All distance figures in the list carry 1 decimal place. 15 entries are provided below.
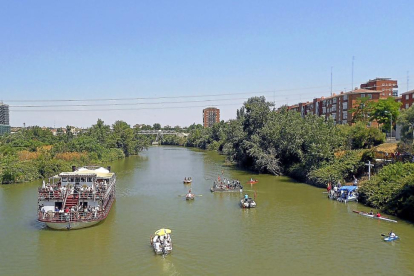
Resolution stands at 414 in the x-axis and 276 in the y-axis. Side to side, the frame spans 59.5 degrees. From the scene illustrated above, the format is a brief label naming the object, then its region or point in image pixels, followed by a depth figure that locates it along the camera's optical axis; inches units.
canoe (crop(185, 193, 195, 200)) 1700.3
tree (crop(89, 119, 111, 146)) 4256.9
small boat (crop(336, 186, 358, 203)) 1588.3
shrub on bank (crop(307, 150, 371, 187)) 1808.6
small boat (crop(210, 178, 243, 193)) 1900.3
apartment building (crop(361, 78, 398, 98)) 4190.5
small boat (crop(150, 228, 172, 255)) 995.9
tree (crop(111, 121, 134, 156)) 4511.3
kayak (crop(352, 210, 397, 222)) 1279.3
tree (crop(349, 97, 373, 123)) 3052.7
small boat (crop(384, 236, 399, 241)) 1083.5
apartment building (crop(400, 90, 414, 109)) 3088.1
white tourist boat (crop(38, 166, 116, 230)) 1187.9
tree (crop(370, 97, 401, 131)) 2716.5
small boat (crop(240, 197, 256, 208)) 1526.8
